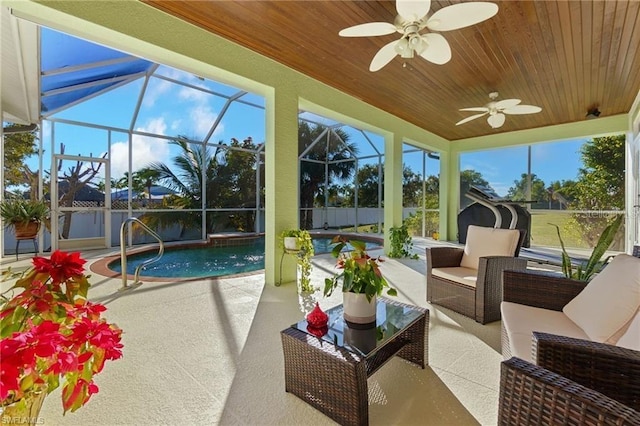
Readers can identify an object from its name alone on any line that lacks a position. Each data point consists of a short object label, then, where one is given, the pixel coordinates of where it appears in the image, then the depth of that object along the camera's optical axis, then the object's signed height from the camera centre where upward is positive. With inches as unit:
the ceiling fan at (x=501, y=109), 164.1 +61.7
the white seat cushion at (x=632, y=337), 49.8 -22.5
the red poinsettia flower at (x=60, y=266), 35.2 -6.7
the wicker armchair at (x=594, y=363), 42.3 -23.8
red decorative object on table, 66.1 -25.8
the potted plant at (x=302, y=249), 141.3 -18.6
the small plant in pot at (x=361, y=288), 68.9 -18.3
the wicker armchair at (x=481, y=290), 104.7 -30.3
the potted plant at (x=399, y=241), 223.0 -22.2
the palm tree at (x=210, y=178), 294.5 +38.2
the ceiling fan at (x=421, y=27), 82.3 +59.7
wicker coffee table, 54.8 -31.3
